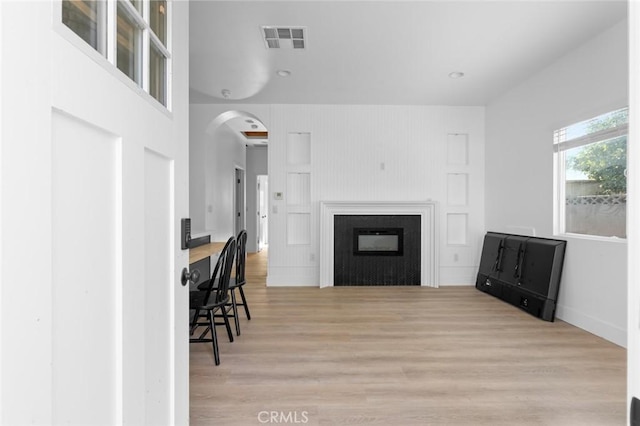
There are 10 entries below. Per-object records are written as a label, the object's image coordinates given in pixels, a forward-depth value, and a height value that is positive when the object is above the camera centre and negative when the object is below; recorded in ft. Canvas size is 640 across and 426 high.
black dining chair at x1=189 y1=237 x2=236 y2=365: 7.79 -2.05
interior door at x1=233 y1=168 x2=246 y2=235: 26.25 +0.89
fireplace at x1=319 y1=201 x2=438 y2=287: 16.21 -1.12
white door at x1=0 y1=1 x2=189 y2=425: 1.58 -0.15
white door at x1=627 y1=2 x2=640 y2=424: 2.16 +0.01
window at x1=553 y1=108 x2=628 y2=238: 9.52 +1.09
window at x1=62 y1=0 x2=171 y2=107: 2.29 +1.41
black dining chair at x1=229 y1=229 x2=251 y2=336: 9.82 -1.57
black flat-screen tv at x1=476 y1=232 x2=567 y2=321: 11.31 -2.20
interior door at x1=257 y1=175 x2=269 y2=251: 33.42 -0.17
